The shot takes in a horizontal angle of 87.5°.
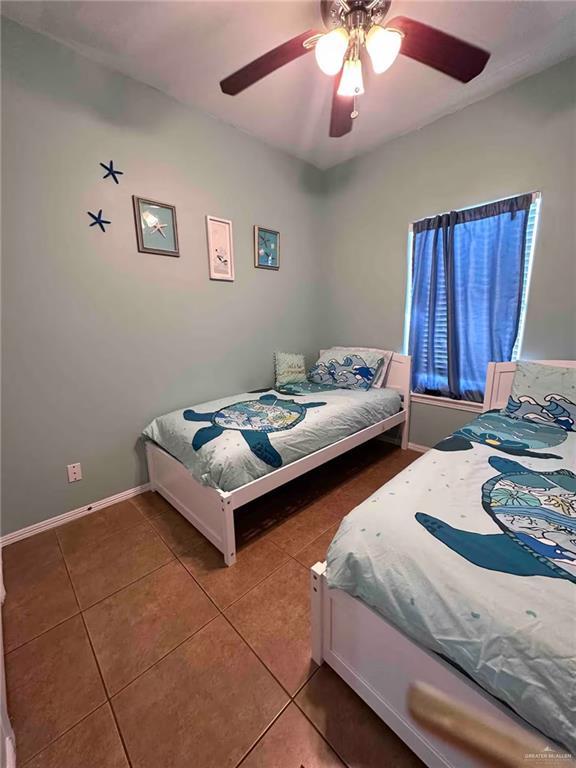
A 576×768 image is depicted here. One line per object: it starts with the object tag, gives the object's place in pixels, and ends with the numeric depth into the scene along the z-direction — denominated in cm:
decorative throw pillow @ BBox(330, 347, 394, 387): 284
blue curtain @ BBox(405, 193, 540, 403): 214
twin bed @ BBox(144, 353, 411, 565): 156
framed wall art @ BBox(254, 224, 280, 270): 270
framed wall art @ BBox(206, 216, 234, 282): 238
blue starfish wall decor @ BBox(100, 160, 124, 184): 187
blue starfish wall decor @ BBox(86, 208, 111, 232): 185
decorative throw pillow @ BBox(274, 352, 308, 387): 293
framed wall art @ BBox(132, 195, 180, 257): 202
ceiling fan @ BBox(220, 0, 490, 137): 118
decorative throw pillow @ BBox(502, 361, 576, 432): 177
